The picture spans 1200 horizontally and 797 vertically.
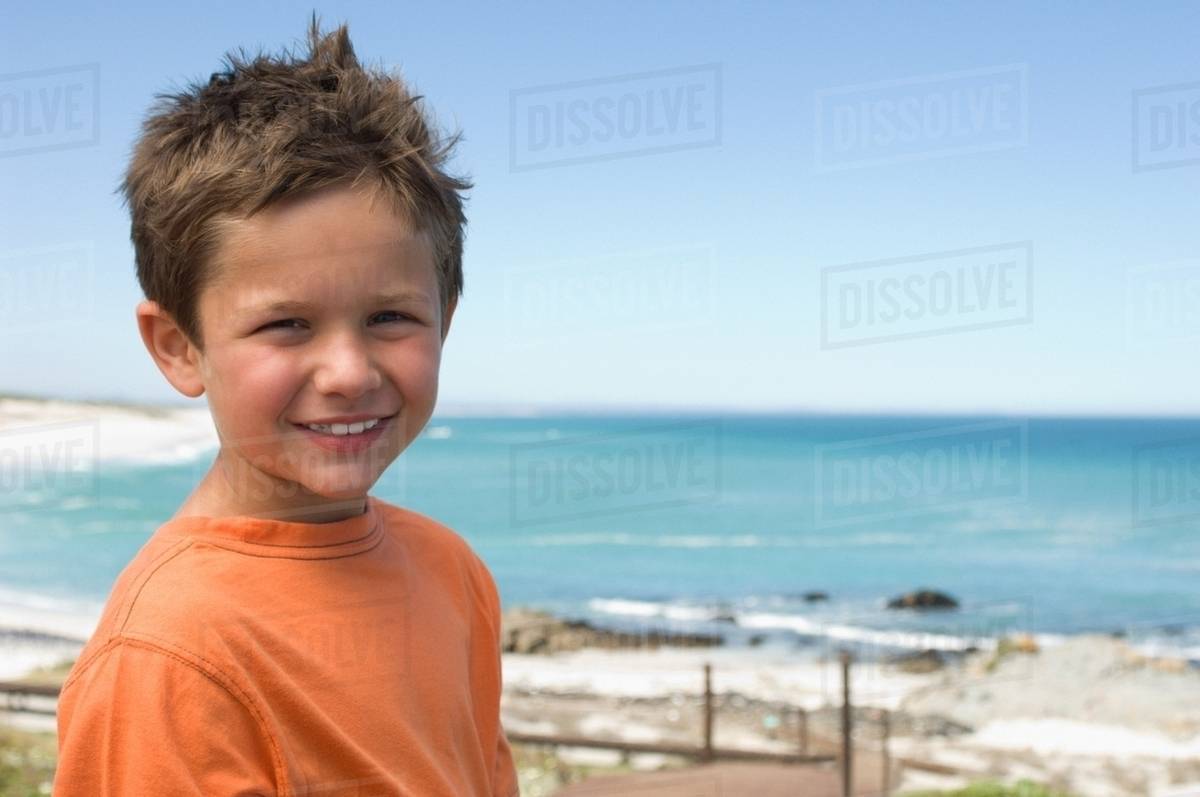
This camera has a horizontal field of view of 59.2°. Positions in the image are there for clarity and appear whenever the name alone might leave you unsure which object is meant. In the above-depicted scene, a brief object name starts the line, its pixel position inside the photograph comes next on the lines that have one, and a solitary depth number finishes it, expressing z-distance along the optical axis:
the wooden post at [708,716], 5.83
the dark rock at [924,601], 20.57
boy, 0.96
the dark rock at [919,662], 13.96
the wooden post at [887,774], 7.66
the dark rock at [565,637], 14.51
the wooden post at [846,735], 5.66
